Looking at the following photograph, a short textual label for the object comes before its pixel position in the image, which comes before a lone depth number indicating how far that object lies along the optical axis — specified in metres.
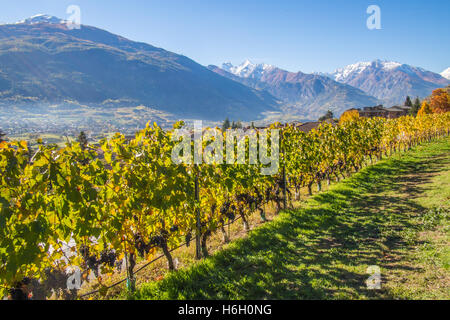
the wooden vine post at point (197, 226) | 5.99
